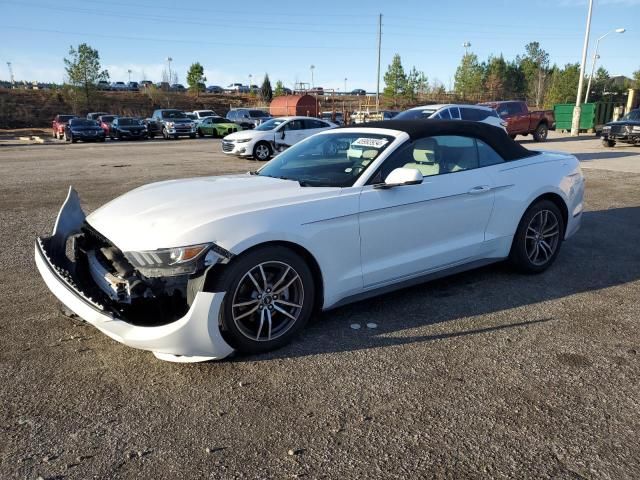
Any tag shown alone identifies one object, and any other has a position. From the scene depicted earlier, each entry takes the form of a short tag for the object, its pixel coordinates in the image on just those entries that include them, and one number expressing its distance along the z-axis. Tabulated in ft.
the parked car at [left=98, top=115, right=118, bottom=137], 106.11
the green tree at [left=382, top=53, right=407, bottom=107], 202.80
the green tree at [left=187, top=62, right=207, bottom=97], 242.37
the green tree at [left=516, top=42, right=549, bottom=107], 260.21
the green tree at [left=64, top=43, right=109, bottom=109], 169.99
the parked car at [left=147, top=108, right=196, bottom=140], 106.11
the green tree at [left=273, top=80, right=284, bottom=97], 255.50
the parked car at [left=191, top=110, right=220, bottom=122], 121.60
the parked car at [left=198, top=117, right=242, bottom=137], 104.32
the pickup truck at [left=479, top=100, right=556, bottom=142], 75.41
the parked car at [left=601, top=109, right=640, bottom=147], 61.98
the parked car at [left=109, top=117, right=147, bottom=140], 102.22
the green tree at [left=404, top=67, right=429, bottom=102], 206.84
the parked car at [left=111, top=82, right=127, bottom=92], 290.58
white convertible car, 10.13
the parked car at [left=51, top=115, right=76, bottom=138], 106.11
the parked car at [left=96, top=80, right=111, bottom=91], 178.83
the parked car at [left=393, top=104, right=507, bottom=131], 51.70
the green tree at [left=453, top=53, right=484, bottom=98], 213.87
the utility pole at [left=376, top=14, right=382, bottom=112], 152.25
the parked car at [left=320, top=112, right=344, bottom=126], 118.70
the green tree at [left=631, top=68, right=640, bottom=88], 227.81
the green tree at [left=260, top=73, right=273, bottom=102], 241.20
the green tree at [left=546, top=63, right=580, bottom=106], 200.03
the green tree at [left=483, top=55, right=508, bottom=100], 256.93
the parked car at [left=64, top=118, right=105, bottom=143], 95.81
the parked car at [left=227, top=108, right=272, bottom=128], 107.16
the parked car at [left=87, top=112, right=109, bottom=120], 125.46
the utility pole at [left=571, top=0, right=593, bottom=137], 91.20
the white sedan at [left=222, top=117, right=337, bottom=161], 56.18
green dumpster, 99.55
